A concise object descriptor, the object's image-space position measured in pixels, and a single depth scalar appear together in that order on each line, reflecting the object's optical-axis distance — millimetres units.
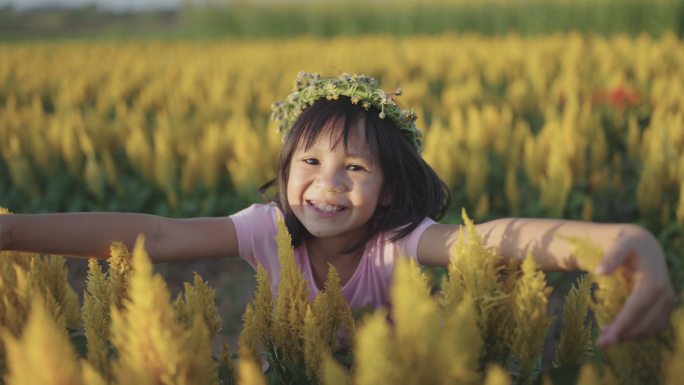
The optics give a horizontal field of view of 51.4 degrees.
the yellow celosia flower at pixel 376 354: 818
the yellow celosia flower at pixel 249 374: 881
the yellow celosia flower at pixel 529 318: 1187
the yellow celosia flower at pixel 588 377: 870
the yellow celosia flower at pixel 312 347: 1297
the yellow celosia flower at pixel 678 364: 891
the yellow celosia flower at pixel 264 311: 1418
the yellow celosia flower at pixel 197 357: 1019
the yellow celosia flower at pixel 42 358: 833
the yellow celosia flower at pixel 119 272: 1438
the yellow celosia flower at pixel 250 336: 1347
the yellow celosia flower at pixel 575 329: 1316
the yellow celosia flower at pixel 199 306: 1407
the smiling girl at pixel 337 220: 1660
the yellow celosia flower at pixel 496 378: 829
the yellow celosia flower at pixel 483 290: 1245
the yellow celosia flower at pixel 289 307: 1337
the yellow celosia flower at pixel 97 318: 1204
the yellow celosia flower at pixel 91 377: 931
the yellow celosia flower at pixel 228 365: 1358
